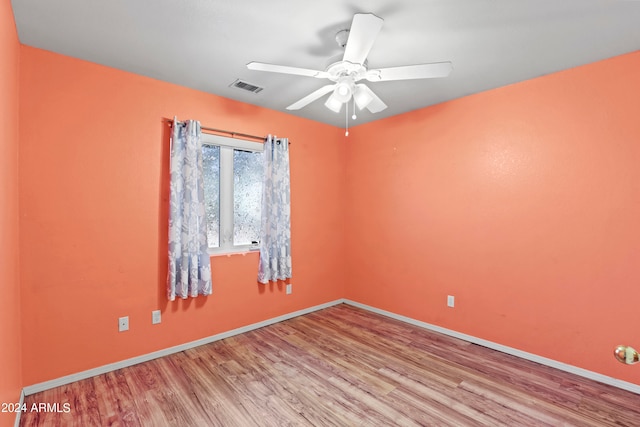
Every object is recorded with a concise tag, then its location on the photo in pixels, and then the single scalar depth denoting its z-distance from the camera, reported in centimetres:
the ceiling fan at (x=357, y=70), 155
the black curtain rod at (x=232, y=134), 301
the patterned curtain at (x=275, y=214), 343
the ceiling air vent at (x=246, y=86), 276
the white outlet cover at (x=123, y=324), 253
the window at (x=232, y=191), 317
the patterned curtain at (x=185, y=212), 273
